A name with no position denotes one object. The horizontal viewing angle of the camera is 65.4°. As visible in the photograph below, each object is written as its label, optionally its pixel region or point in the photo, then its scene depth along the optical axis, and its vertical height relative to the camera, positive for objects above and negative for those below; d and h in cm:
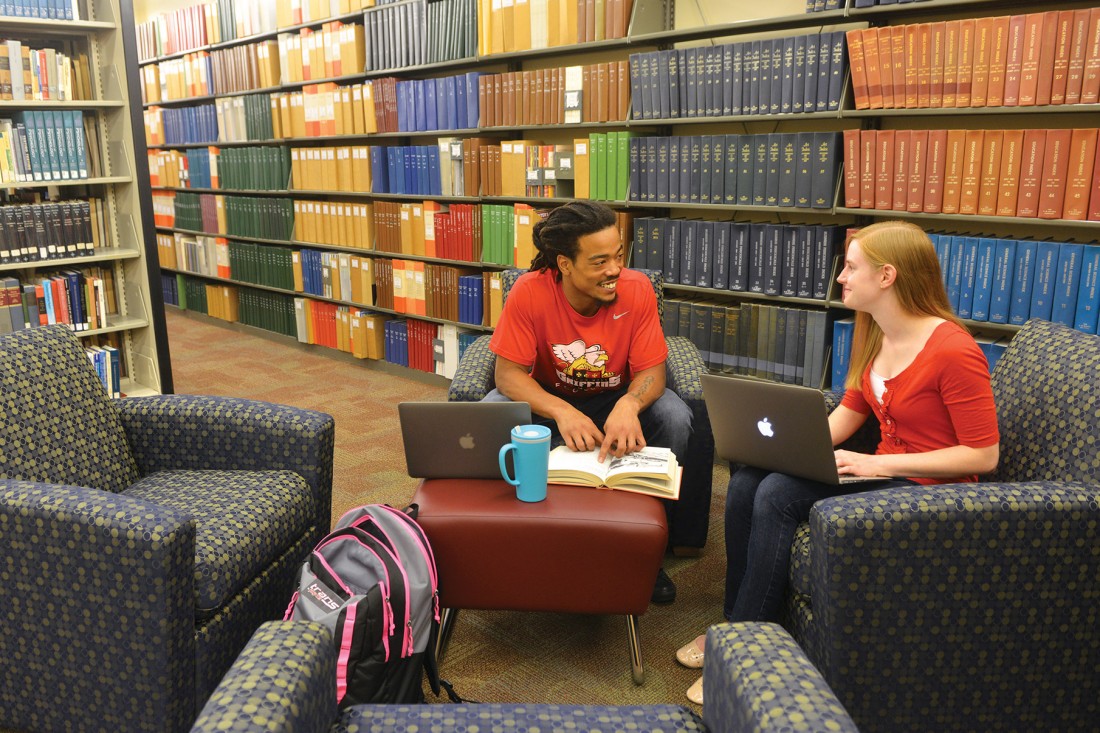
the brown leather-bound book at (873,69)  276 +36
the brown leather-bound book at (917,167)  274 +4
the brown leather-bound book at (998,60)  251 +35
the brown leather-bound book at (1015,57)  248 +35
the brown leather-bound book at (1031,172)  253 +2
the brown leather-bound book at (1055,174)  249 +2
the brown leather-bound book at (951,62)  259 +35
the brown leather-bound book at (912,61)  267 +37
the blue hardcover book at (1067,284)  253 -30
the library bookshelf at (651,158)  269 +10
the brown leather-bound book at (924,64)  264 +35
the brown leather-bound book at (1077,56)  238 +34
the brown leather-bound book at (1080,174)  245 +2
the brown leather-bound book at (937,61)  262 +36
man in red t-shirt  227 -42
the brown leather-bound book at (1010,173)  257 +2
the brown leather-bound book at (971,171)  264 +3
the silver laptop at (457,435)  185 -55
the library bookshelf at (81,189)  339 -3
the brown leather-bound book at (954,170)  267 +3
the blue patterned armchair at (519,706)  93 -57
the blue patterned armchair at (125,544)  151 -69
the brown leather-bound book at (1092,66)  236 +31
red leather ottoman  178 -75
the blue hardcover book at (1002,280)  265 -31
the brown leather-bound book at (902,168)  278 +4
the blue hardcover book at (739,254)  325 -28
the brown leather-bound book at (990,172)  261 +2
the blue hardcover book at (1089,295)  249 -33
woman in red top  168 -44
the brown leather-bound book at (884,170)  282 +3
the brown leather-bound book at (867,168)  285 +4
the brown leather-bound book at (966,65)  257 +34
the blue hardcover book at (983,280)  269 -31
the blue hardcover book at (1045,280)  257 -30
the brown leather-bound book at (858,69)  280 +36
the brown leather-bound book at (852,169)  289 +4
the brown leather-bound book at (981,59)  254 +35
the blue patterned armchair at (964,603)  141 -70
